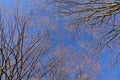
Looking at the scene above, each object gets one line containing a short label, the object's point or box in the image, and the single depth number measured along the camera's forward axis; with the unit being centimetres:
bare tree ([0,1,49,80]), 874
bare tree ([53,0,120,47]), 739
